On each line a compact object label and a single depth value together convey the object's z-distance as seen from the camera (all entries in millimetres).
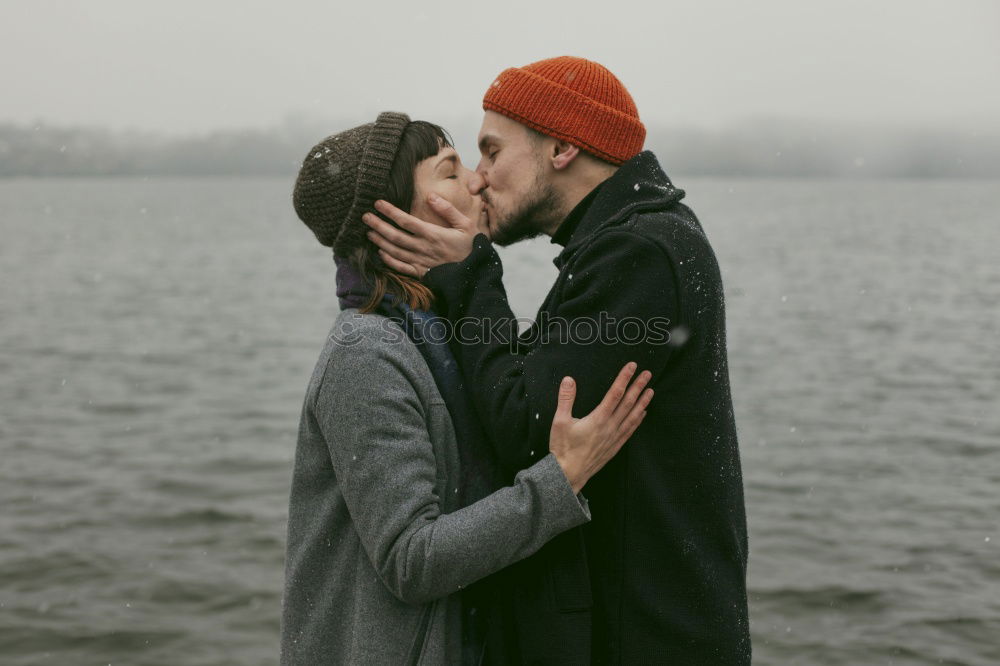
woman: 2574
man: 2713
